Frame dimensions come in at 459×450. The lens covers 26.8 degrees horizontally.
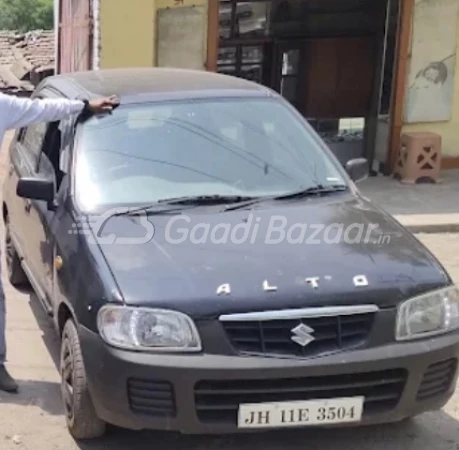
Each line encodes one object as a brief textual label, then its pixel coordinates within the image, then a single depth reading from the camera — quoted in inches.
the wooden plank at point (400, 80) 440.1
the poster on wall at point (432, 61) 444.8
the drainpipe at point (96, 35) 414.6
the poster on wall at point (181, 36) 418.3
